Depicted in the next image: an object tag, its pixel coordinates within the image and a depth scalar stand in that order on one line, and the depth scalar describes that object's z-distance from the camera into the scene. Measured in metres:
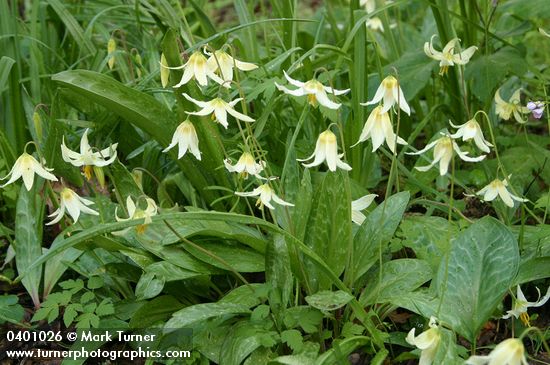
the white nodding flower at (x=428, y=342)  1.82
